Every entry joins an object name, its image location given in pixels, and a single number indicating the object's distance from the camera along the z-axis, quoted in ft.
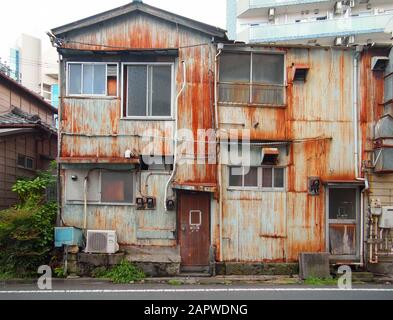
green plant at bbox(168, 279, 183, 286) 35.81
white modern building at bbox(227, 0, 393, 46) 99.60
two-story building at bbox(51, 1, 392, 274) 40.88
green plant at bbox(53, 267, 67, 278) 38.06
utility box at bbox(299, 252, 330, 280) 38.14
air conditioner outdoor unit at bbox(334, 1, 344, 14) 104.93
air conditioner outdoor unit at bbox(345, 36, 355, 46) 101.37
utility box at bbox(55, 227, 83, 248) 38.63
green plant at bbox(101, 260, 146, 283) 37.01
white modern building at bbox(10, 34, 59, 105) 118.21
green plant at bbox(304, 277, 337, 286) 36.10
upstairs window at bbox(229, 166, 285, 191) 41.47
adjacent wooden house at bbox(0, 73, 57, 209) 47.60
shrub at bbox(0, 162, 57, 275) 37.65
